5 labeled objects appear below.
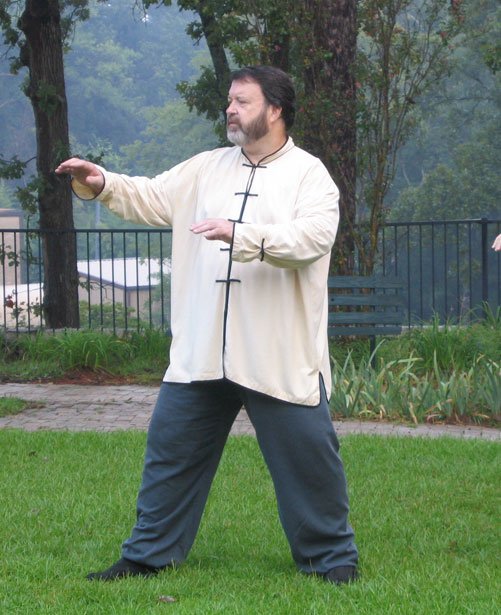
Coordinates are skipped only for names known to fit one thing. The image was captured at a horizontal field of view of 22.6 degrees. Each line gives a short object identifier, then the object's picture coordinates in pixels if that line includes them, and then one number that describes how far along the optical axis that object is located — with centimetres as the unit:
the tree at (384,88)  1189
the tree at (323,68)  1192
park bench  1083
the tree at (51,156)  1499
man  455
